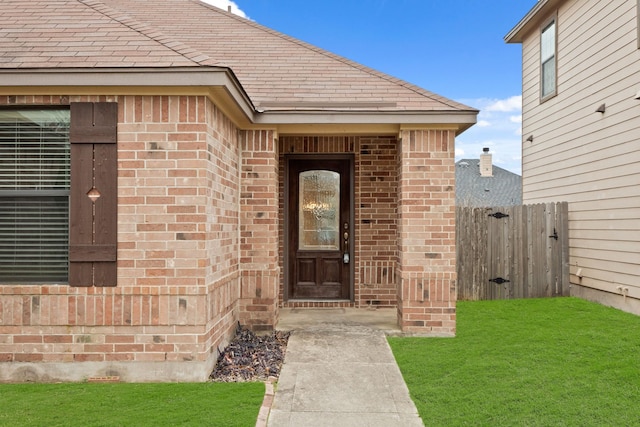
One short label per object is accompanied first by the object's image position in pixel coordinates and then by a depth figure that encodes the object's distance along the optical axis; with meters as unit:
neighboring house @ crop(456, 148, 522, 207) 21.64
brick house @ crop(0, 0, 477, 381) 4.39
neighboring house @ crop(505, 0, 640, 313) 7.23
